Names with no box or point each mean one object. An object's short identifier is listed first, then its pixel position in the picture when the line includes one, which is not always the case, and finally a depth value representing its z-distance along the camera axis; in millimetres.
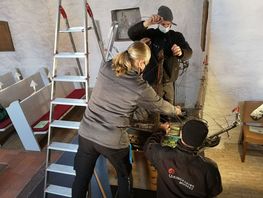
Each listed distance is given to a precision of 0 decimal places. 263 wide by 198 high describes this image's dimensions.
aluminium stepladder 2123
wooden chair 2509
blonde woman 1575
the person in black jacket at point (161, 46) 2207
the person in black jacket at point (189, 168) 1403
